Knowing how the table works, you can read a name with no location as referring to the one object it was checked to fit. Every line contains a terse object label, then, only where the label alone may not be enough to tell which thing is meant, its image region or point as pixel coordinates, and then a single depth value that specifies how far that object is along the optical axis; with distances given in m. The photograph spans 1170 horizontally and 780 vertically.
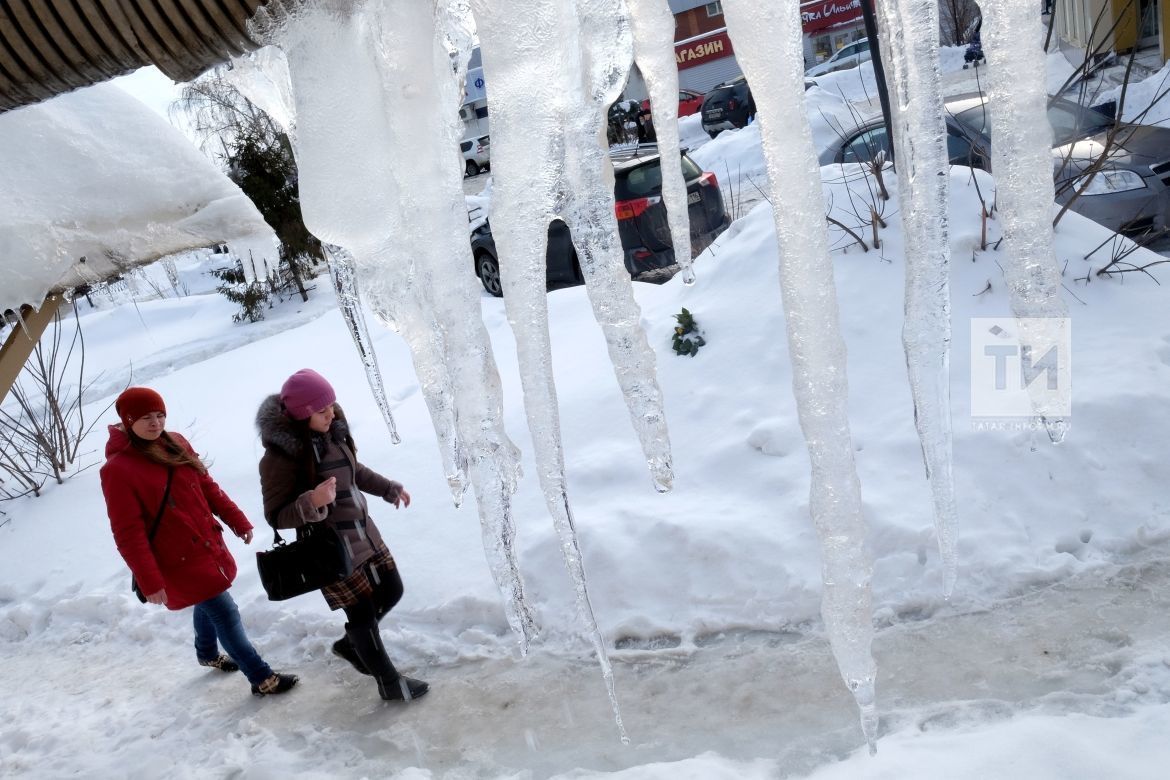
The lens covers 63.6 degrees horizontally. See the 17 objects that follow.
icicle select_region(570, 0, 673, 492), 1.34
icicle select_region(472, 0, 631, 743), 1.27
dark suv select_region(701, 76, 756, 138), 20.33
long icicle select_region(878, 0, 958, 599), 1.31
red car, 27.38
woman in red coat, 3.79
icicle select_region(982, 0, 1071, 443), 1.34
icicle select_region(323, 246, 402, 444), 2.03
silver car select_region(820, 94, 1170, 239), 6.81
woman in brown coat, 3.62
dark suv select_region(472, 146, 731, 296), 9.16
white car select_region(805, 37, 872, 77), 26.19
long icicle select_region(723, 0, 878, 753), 1.28
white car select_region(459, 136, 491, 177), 27.97
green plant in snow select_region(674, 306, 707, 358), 5.38
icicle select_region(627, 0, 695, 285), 1.77
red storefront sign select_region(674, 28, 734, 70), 35.19
